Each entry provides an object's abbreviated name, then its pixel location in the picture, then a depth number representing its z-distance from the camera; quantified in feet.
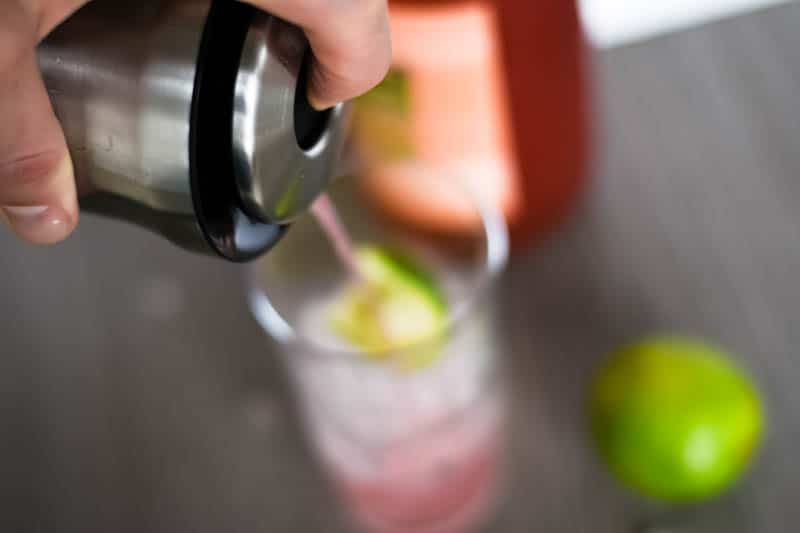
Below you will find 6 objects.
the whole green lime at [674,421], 1.54
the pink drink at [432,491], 1.69
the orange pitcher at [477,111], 1.56
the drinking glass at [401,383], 1.50
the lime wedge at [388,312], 1.48
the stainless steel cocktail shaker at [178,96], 0.87
